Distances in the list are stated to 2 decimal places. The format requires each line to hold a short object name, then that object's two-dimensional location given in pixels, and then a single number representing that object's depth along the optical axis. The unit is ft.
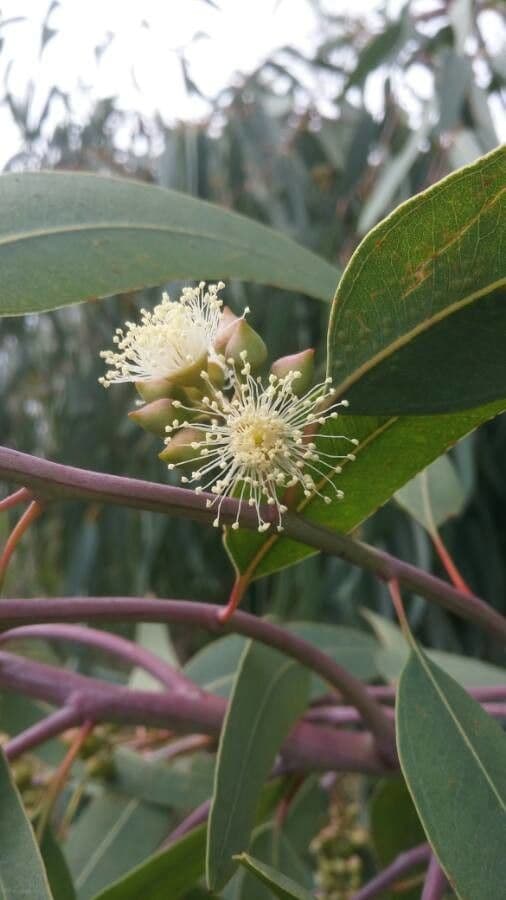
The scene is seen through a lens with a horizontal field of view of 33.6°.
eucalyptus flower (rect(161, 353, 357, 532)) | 0.30
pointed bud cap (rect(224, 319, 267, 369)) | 0.30
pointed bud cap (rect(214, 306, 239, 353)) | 0.31
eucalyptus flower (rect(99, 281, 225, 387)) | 0.33
